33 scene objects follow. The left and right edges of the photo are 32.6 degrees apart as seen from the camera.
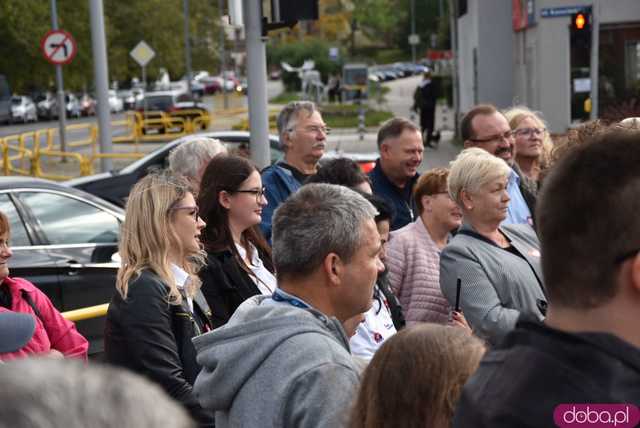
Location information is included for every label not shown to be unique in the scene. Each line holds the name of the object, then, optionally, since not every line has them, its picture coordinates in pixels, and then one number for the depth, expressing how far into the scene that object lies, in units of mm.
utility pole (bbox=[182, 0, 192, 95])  59812
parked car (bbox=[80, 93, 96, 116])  68875
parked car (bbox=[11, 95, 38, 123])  60375
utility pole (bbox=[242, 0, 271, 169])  7547
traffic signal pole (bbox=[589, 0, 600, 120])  19672
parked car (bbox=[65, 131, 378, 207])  12773
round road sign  21812
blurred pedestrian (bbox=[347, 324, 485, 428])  2305
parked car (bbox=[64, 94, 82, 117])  67000
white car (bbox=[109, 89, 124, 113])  70625
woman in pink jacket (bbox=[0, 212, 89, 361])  4664
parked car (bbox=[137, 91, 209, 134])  41647
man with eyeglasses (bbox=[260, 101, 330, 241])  6492
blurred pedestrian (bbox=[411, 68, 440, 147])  30297
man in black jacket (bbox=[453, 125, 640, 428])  1823
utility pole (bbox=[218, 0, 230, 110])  71312
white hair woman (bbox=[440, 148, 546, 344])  4512
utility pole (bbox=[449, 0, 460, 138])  36738
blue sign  27406
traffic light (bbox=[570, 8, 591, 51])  19250
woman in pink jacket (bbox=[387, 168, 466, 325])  5184
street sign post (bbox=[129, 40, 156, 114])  32812
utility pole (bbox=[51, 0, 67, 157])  25781
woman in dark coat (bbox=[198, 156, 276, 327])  4660
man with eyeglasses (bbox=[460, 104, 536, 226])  6574
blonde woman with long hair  4172
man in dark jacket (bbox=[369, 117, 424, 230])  6578
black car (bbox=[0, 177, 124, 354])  8070
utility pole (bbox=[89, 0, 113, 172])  18844
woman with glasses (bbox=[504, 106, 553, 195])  6855
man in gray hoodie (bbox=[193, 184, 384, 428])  2811
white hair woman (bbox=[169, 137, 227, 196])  6484
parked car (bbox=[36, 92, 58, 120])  65438
